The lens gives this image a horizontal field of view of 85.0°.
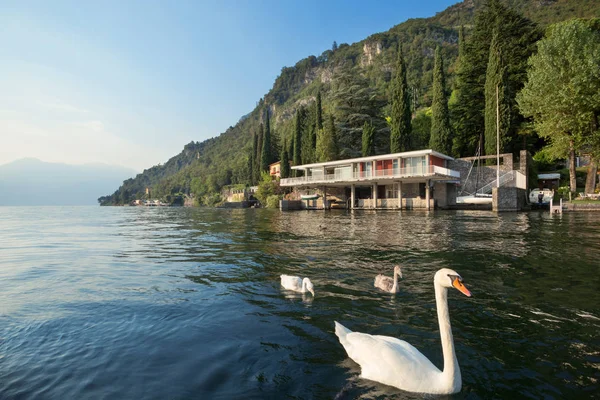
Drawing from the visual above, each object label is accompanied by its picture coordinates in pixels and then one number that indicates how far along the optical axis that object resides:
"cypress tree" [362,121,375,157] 53.78
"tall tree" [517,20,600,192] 30.50
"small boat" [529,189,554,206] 37.03
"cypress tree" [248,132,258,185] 96.69
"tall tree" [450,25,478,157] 50.91
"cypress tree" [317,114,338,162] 57.22
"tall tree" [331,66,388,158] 60.47
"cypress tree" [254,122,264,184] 93.81
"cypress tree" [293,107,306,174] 73.12
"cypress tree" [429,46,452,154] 46.84
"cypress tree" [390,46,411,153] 51.03
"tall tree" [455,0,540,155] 44.56
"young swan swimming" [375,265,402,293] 7.02
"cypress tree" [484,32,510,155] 40.97
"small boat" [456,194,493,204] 36.56
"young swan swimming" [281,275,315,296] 7.00
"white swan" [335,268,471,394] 3.41
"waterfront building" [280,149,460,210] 40.59
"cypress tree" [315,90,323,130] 67.00
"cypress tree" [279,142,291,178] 72.81
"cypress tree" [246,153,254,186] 98.81
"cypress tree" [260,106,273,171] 87.50
